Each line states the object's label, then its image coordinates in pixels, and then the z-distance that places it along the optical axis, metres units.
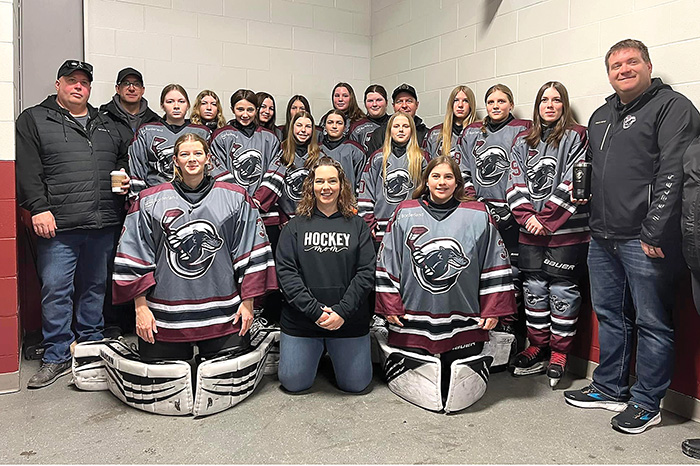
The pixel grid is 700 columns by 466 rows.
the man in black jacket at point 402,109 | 3.98
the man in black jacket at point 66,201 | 3.06
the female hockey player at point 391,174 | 3.53
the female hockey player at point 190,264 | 2.67
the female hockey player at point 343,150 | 3.84
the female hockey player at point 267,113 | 3.98
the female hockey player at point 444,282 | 2.79
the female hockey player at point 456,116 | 3.80
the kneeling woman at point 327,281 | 2.84
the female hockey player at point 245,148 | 3.74
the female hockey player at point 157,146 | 3.50
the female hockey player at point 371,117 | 4.21
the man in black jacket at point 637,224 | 2.42
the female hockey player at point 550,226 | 3.05
